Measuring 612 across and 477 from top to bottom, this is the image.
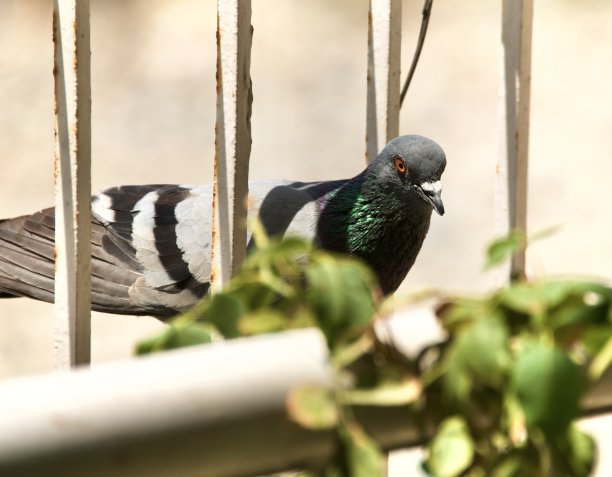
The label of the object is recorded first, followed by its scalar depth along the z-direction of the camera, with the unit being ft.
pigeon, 25.90
